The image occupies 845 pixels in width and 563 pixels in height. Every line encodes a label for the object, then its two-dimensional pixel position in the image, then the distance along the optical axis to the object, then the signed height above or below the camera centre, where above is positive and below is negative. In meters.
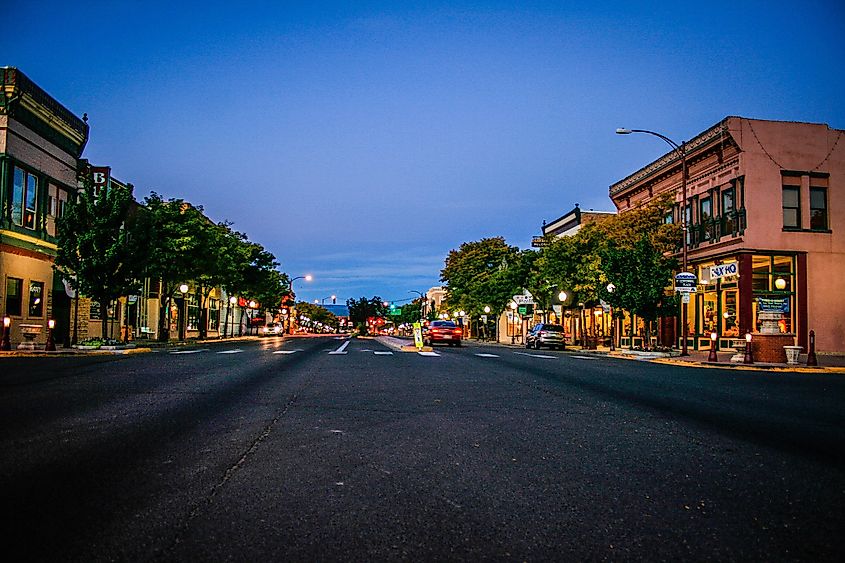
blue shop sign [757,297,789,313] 33.62 +0.79
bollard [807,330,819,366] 22.28 -1.27
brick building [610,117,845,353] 33.50 +4.83
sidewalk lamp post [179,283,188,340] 56.76 -0.55
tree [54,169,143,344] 29.64 +3.14
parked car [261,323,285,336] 85.75 -1.99
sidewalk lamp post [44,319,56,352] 26.45 -1.28
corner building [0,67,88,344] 30.77 +6.24
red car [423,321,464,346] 42.50 -1.07
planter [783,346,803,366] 22.69 -1.17
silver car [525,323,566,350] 41.83 -1.18
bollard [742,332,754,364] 23.67 -1.28
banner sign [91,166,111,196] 38.47 +7.96
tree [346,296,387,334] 156.50 +1.67
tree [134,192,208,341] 38.97 +4.38
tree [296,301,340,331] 175.23 +1.22
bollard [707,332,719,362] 25.34 -1.23
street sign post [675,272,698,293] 27.94 +1.59
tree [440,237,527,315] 57.91 +4.42
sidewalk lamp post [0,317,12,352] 26.03 -1.02
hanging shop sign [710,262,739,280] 33.57 +2.58
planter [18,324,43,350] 28.69 -0.83
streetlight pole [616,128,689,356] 28.93 +5.63
